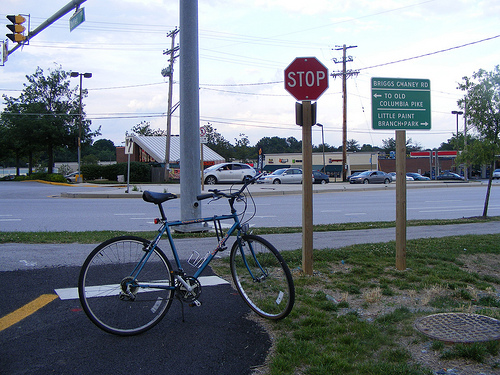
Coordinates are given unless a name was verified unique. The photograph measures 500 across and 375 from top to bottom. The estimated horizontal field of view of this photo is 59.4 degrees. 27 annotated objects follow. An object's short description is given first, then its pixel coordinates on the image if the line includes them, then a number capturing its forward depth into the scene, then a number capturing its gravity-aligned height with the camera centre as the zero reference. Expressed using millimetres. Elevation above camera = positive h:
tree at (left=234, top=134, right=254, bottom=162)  73062 +4093
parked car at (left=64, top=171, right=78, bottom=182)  50656 +177
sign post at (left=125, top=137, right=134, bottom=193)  20683 +1466
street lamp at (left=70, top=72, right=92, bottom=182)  38378 +9077
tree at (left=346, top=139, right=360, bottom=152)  130625 +8362
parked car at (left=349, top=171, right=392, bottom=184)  42594 -526
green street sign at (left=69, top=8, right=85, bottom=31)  11625 +4221
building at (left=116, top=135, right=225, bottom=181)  46106 +2643
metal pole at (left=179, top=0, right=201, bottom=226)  9094 +1324
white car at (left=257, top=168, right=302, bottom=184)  37062 -274
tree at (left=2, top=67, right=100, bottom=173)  42594 +5967
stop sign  5508 +1189
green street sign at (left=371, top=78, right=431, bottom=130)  6168 +982
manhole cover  3512 -1329
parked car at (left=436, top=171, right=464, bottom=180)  56150 -671
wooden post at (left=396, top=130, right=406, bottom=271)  5934 -468
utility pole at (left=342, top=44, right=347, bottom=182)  42719 +7028
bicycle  3643 -924
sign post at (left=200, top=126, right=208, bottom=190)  17266 +1583
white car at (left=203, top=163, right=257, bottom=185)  32031 +131
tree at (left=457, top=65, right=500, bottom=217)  12758 +1741
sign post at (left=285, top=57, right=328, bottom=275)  5508 +890
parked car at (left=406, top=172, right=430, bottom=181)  54250 -608
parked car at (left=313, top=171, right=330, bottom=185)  38684 -409
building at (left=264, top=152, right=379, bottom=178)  74312 +2092
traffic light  13000 +4427
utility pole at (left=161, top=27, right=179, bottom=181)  37594 +8704
